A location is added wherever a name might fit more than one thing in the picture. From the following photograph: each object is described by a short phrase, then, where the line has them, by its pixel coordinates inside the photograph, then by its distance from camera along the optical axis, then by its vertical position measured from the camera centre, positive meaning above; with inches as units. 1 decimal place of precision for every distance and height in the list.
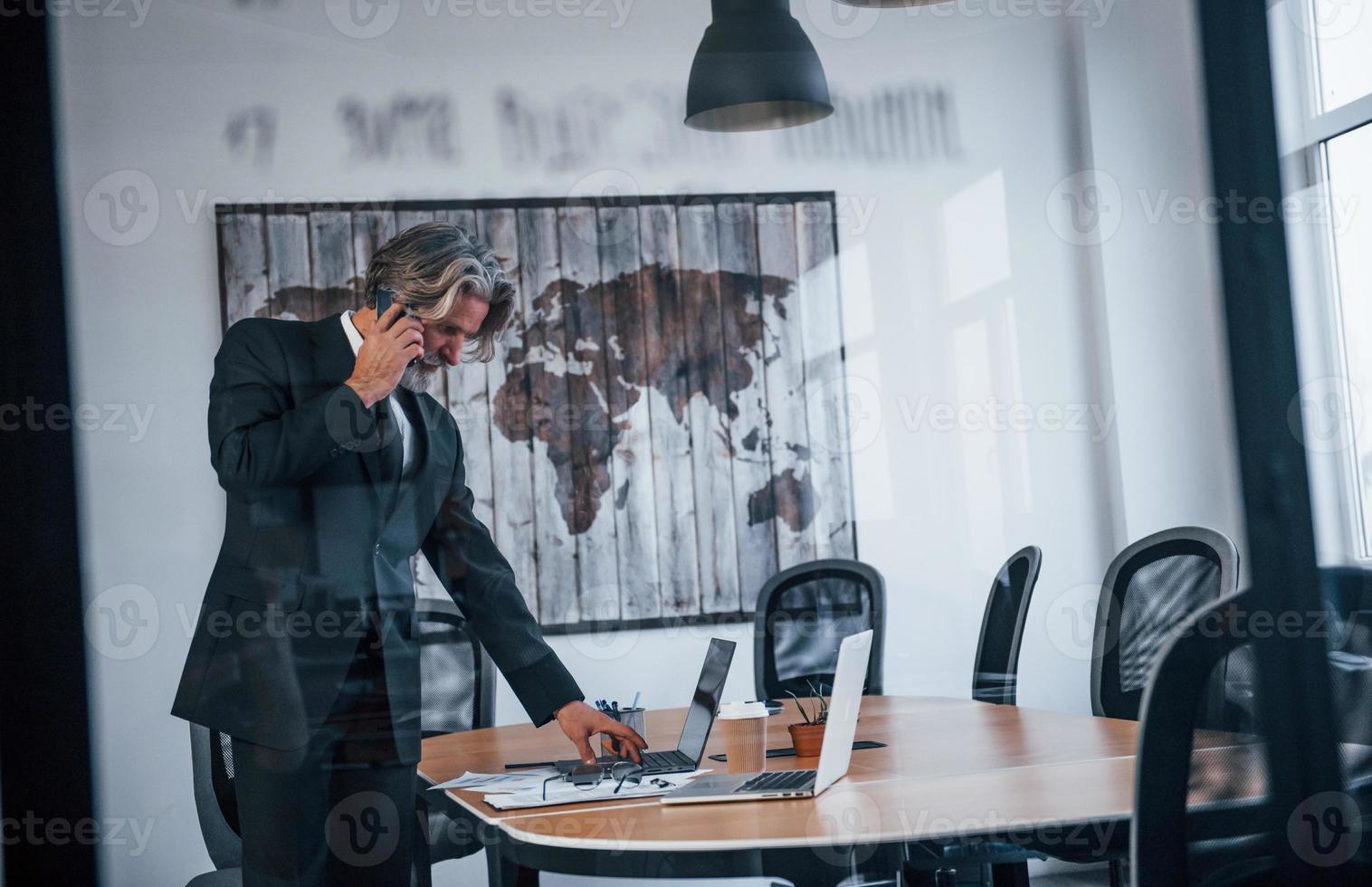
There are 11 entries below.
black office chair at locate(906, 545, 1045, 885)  113.3 -15.4
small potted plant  77.7 -16.4
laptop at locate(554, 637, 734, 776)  77.9 -15.6
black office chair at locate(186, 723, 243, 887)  100.5 -22.5
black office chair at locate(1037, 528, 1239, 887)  101.6 -12.2
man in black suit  73.5 -2.6
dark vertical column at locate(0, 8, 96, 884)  84.0 +1.5
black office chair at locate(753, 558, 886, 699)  126.4 -13.8
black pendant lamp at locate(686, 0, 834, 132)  106.7 +42.0
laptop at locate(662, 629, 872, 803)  65.2 -16.3
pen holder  82.6 -15.2
